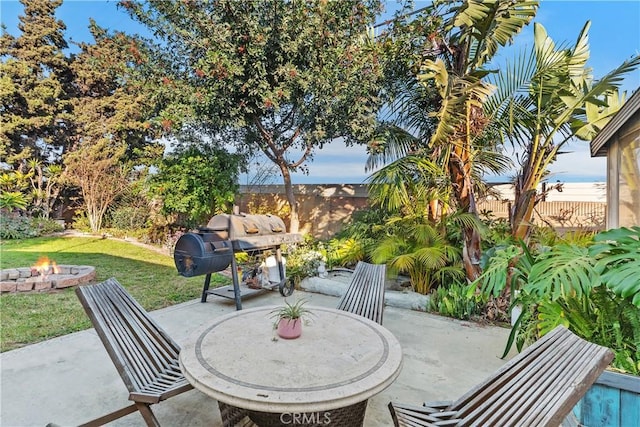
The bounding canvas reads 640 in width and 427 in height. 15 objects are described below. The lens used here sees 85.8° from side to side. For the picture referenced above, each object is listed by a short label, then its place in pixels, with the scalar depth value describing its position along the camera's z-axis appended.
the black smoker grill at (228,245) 4.48
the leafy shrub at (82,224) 12.67
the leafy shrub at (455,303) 4.78
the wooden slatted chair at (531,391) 1.46
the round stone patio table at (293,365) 1.73
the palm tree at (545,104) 4.37
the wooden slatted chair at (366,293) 3.37
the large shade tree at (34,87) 13.01
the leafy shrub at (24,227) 10.77
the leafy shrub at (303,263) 6.45
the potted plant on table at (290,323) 2.44
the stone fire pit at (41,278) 5.81
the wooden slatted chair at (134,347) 2.17
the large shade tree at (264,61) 5.68
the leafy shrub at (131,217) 11.88
